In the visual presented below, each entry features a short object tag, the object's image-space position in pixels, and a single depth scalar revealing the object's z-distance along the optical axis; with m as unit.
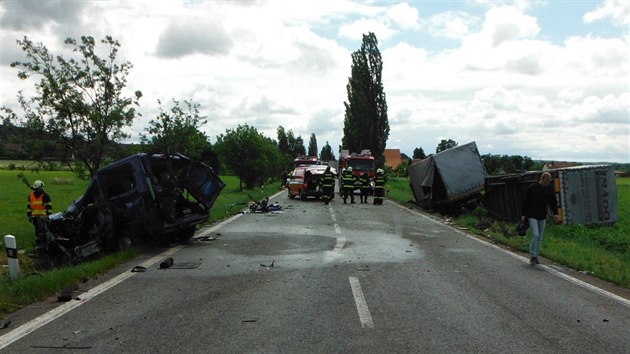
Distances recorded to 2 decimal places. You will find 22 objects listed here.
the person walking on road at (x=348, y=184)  26.22
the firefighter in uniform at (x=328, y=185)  26.61
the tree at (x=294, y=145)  140.51
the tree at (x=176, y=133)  20.86
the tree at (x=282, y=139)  135.64
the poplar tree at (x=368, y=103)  57.12
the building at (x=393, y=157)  126.51
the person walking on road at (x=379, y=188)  25.50
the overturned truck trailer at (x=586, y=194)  16.55
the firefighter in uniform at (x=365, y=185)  26.61
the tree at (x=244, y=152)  44.34
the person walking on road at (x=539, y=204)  10.15
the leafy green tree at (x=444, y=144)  98.89
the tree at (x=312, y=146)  167.90
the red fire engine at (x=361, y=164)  31.98
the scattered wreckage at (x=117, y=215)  10.59
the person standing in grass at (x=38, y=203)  11.91
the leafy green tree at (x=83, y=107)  13.66
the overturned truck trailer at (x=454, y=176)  21.03
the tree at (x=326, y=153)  164.15
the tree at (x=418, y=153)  139.95
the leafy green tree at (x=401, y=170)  94.22
